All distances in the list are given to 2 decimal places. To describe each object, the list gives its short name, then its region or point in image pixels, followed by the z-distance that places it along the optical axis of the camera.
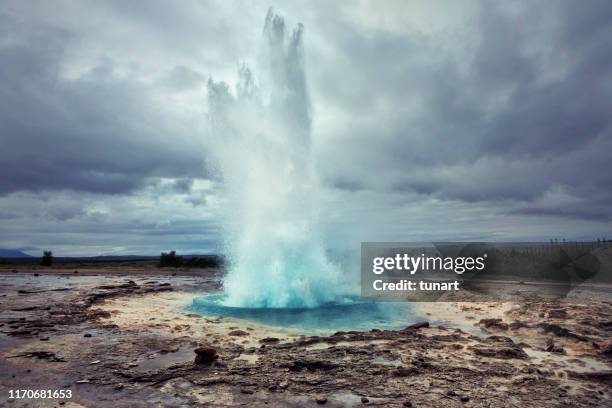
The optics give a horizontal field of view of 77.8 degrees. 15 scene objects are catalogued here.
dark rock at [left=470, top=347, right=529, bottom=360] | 11.08
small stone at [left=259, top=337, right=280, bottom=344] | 12.95
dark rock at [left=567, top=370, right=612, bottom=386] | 9.28
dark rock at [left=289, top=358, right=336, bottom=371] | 9.95
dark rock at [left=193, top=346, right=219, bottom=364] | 10.25
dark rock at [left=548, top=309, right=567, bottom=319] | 17.28
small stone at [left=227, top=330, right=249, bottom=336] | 14.12
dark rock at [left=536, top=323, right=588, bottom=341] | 13.19
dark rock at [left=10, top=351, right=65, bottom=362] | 10.77
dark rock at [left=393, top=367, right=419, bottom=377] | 9.49
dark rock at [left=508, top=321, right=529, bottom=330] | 15.38
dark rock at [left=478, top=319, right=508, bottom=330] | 15.68
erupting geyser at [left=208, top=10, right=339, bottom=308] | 22.91
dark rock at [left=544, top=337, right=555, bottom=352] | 12.02
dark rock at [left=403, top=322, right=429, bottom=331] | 14.90
